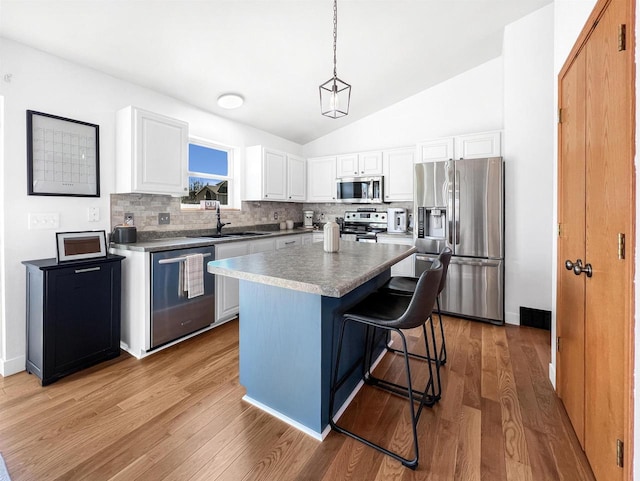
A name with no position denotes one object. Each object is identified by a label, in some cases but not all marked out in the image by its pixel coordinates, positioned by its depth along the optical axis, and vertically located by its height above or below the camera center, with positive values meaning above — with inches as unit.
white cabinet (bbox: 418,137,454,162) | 147.7 +43.5
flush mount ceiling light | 139.7 +64.3
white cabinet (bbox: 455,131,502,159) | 137.6 +42.8
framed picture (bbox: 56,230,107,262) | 91.5 -2.8
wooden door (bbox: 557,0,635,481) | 43.7 +0.5
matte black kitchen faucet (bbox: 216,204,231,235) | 154.0 +5.8
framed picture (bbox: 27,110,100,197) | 92.0 +26.0
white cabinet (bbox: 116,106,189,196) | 107.3 +31.6
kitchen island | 62.0 -21.5
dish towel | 111.4 -14.3
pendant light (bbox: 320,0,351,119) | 148.9 +73.0
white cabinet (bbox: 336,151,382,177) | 177.5 +44.1
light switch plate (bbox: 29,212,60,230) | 92.7 +4.9
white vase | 88.0 -0.1
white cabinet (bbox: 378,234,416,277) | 157.0 -12.6
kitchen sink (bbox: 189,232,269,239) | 147.6 +0.7
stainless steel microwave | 175.9 +28.2
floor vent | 126.0 -34.4
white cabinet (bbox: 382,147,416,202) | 167.3 +35.8
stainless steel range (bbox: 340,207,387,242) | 178.1 +7.6
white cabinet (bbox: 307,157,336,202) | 193.8 +37.6
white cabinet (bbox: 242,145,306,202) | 169.2 +36.2
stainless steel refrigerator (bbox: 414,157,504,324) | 130.1 +4.2
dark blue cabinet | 84.9 -23.7
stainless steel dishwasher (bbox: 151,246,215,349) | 103.5 -23.7
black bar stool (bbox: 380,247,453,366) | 75.0 -14.4
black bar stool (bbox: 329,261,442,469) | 56.9 -16.7
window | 149.3 +32.8
